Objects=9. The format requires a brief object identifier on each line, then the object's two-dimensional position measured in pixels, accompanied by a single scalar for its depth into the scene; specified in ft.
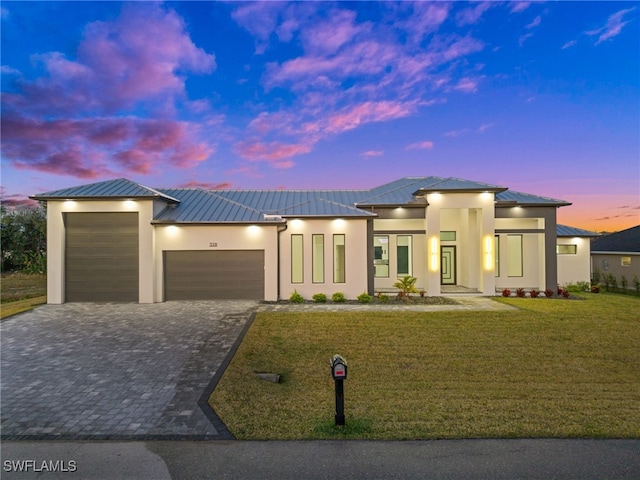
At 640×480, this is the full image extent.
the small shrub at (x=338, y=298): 43.11
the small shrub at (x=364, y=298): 42.68
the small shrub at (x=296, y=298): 43.06
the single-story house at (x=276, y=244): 42.65
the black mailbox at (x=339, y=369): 14.57
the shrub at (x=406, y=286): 44.32
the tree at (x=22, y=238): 90.07
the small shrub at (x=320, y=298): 43.12
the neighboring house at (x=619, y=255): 66.74
